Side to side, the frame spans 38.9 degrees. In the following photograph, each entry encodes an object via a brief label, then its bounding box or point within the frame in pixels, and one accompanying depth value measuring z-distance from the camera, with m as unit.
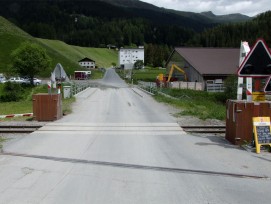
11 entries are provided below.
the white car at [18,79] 72.82
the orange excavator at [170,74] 76.49
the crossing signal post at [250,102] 10.80
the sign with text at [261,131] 10.61
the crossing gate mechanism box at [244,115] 11.38
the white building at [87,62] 168.75
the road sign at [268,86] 11.01
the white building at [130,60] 147.45
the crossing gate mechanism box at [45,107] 17.75
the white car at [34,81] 73.71
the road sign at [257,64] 10.75
